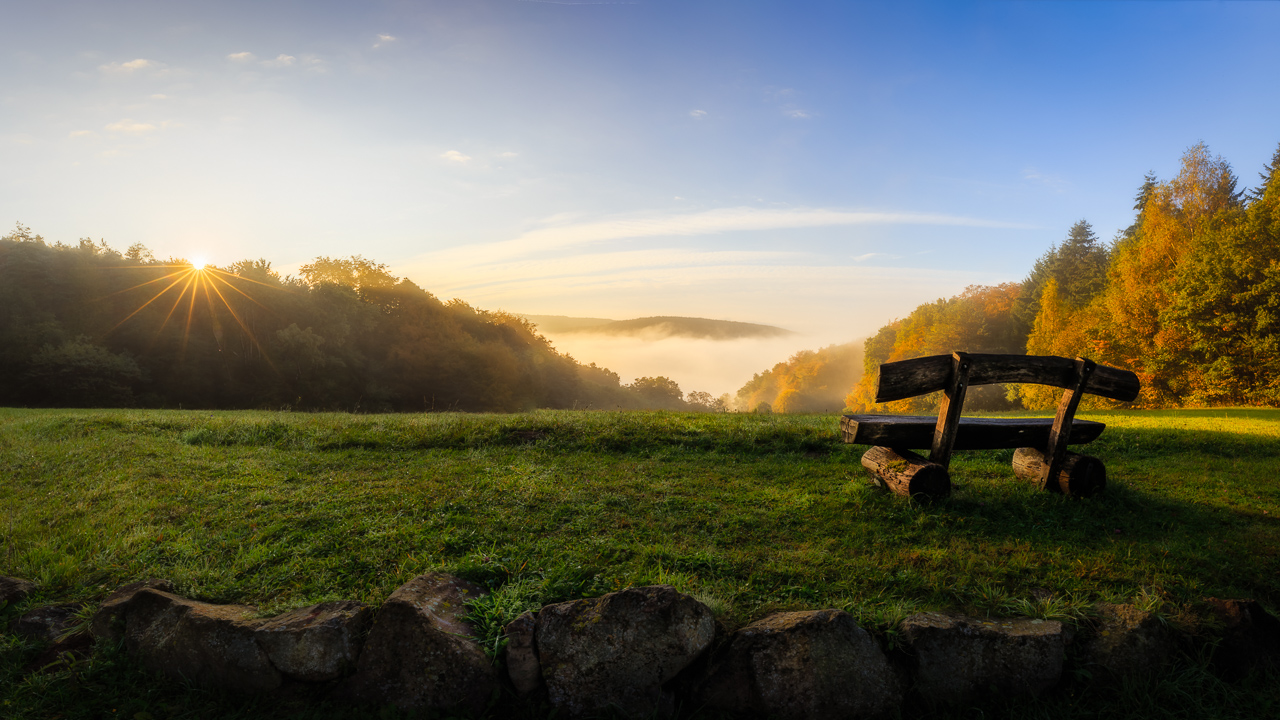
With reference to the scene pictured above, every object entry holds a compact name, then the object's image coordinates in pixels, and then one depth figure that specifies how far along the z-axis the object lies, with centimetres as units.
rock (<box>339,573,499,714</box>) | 331
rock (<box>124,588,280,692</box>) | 351
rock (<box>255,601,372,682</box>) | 343
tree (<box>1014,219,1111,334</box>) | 4966
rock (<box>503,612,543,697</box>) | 333
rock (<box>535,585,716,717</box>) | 328
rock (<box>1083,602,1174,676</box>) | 359
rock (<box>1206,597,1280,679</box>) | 370
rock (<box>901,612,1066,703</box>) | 343
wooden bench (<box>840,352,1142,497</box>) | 620
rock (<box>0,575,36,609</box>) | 428
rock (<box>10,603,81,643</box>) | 394
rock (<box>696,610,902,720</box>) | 329
